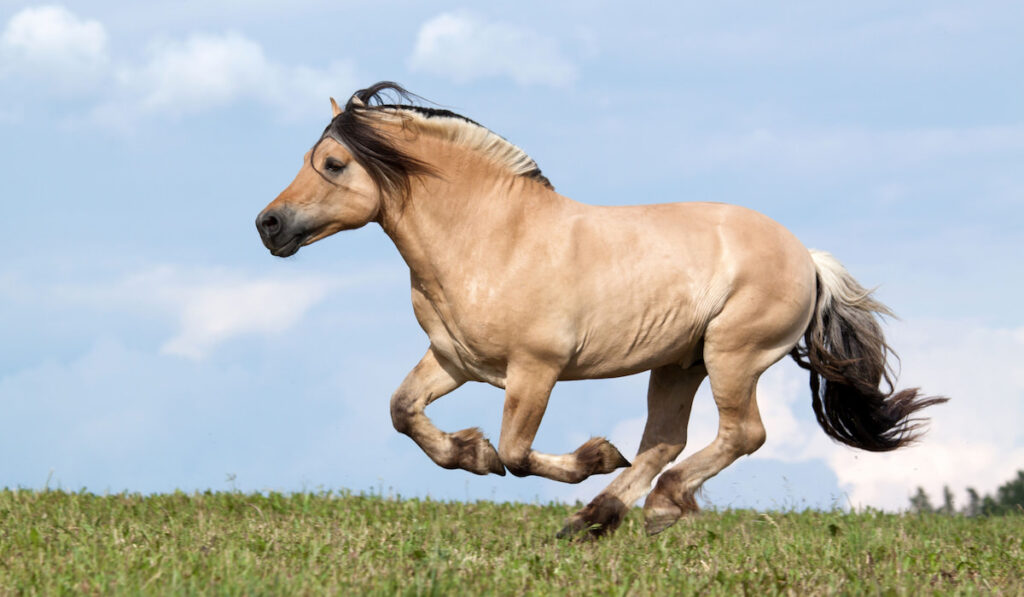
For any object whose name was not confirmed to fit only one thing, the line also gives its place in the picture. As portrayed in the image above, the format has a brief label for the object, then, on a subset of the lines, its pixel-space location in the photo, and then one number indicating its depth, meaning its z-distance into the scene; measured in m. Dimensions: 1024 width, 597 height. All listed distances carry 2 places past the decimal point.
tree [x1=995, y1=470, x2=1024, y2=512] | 44.97
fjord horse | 11.74
